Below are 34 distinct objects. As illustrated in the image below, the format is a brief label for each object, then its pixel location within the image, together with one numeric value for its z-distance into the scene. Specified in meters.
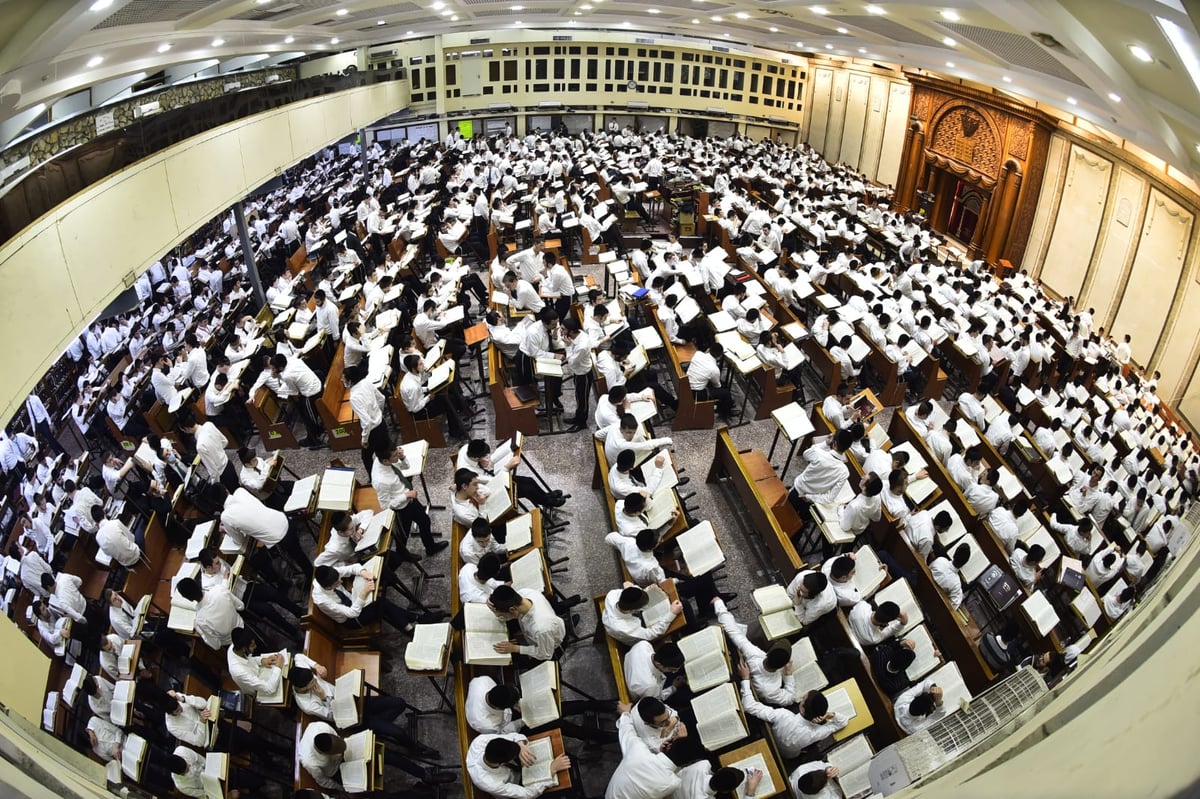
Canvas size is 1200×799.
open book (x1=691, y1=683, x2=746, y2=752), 4.31
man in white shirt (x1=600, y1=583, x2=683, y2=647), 5.06
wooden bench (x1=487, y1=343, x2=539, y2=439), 8.70
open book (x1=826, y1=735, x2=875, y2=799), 4.12
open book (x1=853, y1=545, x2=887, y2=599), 5.43
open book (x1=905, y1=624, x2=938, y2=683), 4.87
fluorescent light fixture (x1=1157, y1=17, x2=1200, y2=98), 4.07
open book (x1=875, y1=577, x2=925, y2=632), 5.18
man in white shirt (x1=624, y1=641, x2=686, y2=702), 4.71
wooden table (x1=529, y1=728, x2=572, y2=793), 4.34
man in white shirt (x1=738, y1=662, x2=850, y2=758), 4.45
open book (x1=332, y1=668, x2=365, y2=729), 4.66
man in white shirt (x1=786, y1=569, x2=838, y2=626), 5.17
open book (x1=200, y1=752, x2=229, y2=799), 4.38
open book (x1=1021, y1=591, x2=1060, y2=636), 5.29
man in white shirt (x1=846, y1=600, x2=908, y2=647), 5.04
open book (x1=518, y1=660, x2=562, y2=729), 4.61
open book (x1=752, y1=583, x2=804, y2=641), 5.01
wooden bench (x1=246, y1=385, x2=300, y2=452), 8.69
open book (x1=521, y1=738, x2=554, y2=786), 4.30
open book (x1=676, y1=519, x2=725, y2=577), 5.31
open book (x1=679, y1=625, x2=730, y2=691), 4.68
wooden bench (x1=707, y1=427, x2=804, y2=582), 6.37
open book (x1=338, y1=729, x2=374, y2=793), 4.33
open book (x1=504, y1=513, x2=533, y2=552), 5.89
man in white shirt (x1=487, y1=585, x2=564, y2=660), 4.81
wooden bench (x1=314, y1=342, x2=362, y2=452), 8.68
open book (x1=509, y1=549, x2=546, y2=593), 5.48
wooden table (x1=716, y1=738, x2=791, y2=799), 4.20
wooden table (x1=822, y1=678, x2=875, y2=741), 4.58
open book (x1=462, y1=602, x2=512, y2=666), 4.73
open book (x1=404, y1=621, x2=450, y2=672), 4.66
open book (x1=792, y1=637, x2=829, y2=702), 4.84
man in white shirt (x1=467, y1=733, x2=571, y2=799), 4.14
